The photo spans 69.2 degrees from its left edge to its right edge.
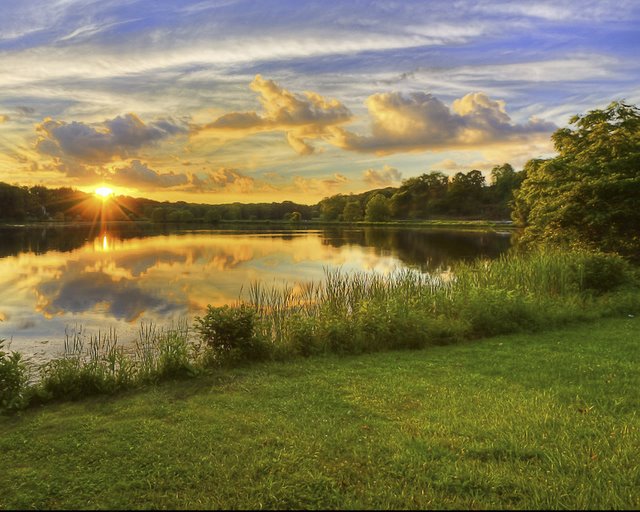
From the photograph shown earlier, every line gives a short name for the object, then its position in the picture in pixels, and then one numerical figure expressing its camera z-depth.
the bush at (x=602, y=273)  14.84
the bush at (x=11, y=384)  6.22
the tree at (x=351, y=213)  131.30
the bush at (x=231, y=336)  8.47
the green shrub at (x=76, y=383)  6.91
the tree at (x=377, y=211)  118.81
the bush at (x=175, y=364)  7.68
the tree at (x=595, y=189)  17.11
